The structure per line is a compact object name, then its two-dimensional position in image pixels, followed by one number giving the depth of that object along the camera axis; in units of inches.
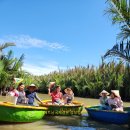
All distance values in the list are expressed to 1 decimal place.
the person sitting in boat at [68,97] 262.9
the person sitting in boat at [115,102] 220.5
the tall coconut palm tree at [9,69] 348.5
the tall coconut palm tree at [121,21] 204.0
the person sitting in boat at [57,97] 251.1
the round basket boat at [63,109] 231.5
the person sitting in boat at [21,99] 209.5
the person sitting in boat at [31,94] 212.4
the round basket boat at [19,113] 179.5
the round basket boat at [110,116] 207.3
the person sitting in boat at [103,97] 238.1
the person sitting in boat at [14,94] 200.2
